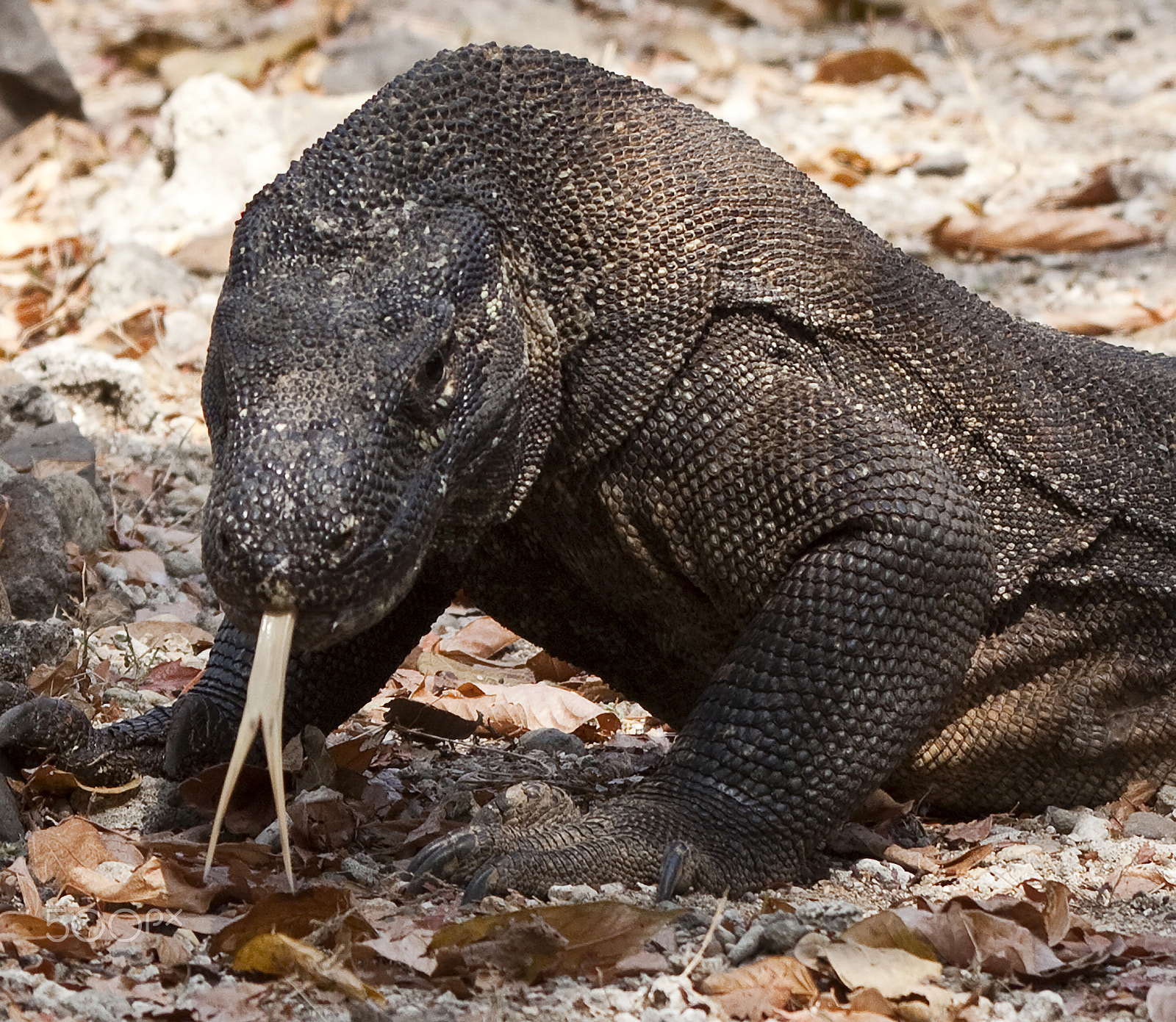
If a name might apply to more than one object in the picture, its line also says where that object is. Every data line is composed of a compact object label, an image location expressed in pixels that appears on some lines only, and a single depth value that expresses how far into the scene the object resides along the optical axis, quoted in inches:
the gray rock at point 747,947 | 242.5
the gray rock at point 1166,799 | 351.9
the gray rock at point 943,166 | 787.4
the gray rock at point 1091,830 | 330.0
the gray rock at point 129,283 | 652.1
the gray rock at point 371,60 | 895.1
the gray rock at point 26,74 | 860.0
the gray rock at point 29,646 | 338.0
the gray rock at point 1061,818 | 340.8
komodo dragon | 252.7
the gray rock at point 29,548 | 406.0
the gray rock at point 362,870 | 274.8
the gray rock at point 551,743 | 383.2
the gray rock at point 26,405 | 503.5
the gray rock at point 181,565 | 469.1
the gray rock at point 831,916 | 248.8
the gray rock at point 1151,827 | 336.5
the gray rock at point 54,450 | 466.9
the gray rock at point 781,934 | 241.8
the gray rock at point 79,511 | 439.8
